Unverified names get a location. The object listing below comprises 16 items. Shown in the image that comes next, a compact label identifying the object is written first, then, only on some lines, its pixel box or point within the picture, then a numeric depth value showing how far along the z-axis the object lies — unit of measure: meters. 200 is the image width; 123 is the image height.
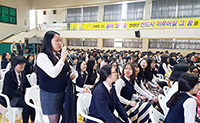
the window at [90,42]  14.12
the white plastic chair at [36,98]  1.91
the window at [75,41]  14.94
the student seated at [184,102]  1.44
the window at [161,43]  11.23
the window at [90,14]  14.26
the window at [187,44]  10.45
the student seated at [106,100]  1.62
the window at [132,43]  12.32
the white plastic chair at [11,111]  2.08
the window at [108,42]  13.29
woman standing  1.40
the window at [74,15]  15.16
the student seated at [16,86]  2.13
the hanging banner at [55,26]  14.07
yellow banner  9.99
